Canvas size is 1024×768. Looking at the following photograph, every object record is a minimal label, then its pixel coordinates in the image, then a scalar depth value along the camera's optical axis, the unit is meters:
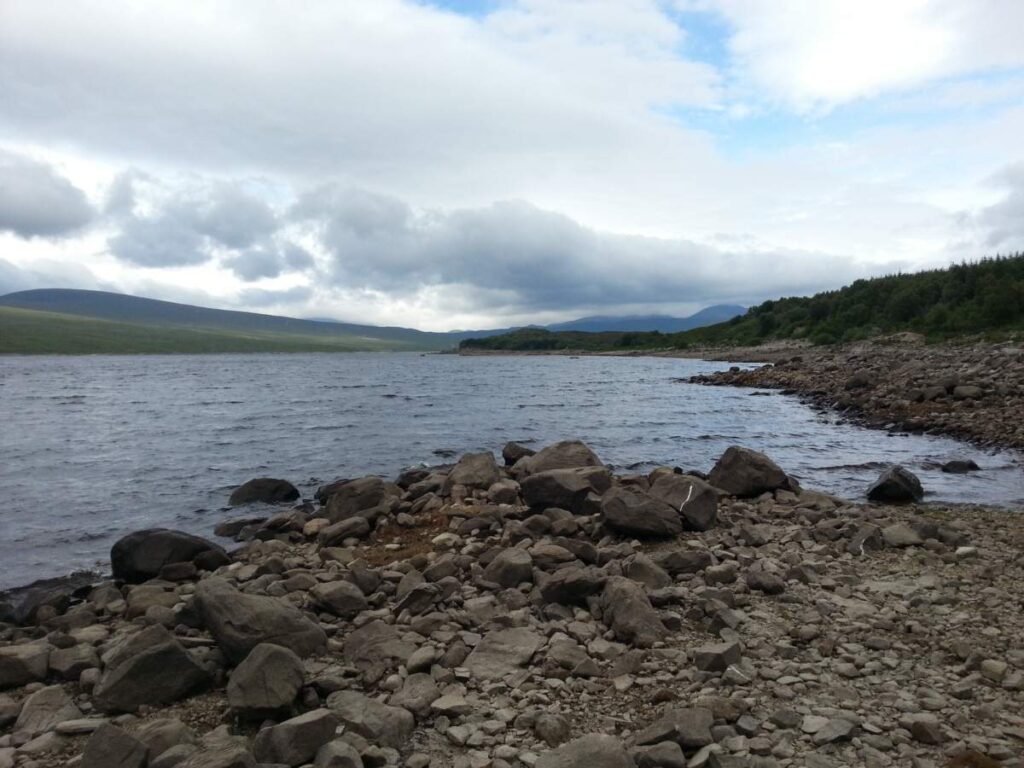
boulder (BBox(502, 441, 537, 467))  18.88
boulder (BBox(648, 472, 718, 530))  11.23
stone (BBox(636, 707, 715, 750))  5.01
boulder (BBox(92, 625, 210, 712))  6.08
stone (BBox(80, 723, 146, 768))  4.86
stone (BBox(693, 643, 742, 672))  6.15
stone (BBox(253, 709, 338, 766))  4.90
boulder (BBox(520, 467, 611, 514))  12.21
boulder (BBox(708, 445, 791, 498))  13.84
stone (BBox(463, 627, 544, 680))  6.37
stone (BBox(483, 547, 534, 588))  8.71
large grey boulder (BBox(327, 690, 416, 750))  5.29
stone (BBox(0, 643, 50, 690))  6.69
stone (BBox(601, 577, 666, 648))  6.88
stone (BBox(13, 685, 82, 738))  5.81
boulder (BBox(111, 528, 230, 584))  10.46
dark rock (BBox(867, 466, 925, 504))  13.62
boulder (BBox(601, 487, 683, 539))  10.66
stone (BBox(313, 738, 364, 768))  4.72
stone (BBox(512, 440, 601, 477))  15.11
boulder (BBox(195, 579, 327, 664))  6.69
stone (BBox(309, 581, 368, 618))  8.12
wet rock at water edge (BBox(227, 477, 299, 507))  16.22
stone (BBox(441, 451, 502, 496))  14.56
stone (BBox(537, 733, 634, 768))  4.70
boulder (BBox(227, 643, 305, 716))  5.68
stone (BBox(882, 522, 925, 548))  9.89
